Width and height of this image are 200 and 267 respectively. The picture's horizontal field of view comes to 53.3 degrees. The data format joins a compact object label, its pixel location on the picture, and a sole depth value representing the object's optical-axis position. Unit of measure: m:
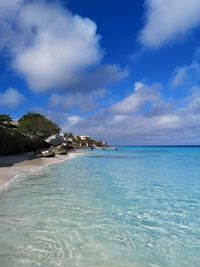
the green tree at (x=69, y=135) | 96.01
